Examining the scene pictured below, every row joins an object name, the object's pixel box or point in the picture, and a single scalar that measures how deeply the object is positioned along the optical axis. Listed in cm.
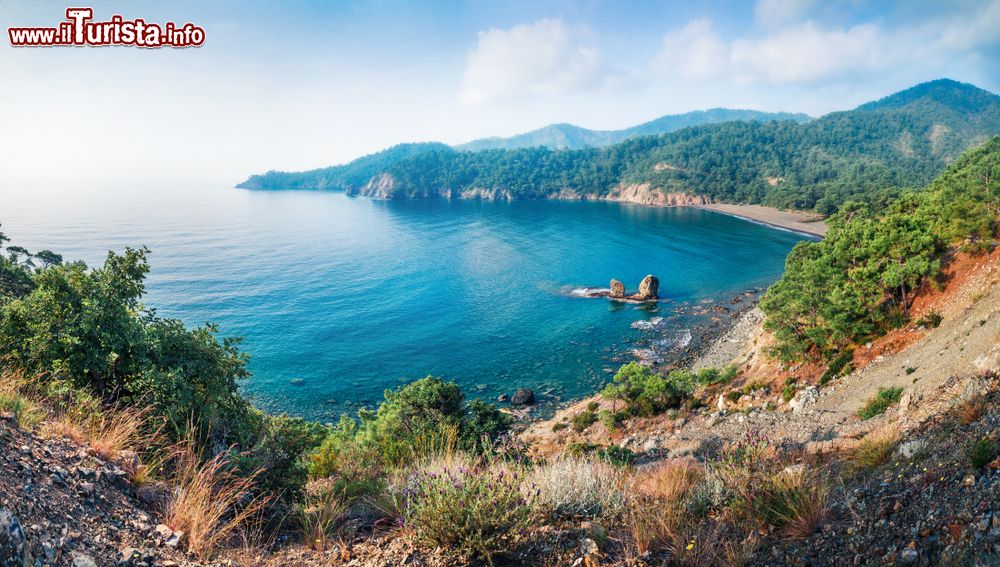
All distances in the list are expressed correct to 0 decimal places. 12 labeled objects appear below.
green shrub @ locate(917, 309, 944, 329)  2486
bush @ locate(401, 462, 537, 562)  538
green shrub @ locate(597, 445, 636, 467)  1566
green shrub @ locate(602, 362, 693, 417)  3222
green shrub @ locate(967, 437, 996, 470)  545
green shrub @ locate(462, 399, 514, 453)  2270
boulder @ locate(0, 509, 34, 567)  343
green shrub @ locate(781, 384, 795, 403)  2719
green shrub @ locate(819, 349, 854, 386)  2694
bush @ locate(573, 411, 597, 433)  3216
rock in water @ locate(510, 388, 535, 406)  3919
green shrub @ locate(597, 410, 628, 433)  3039
